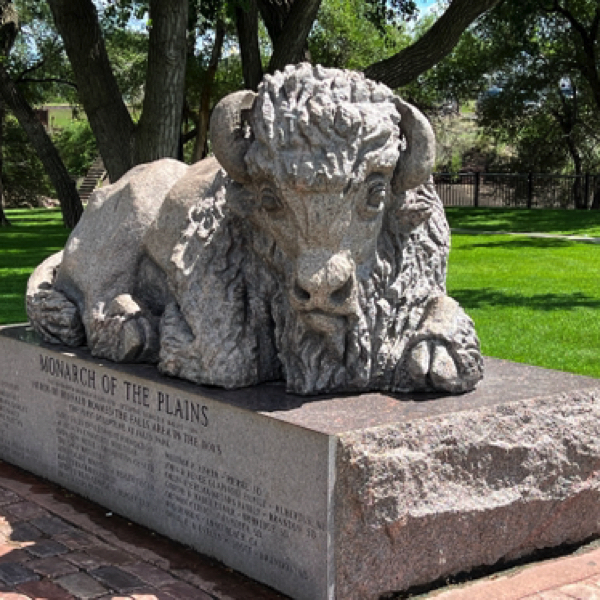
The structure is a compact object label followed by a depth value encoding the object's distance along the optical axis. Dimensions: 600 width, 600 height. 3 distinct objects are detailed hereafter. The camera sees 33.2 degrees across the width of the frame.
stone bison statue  4.01
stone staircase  42.72
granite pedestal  4.01
